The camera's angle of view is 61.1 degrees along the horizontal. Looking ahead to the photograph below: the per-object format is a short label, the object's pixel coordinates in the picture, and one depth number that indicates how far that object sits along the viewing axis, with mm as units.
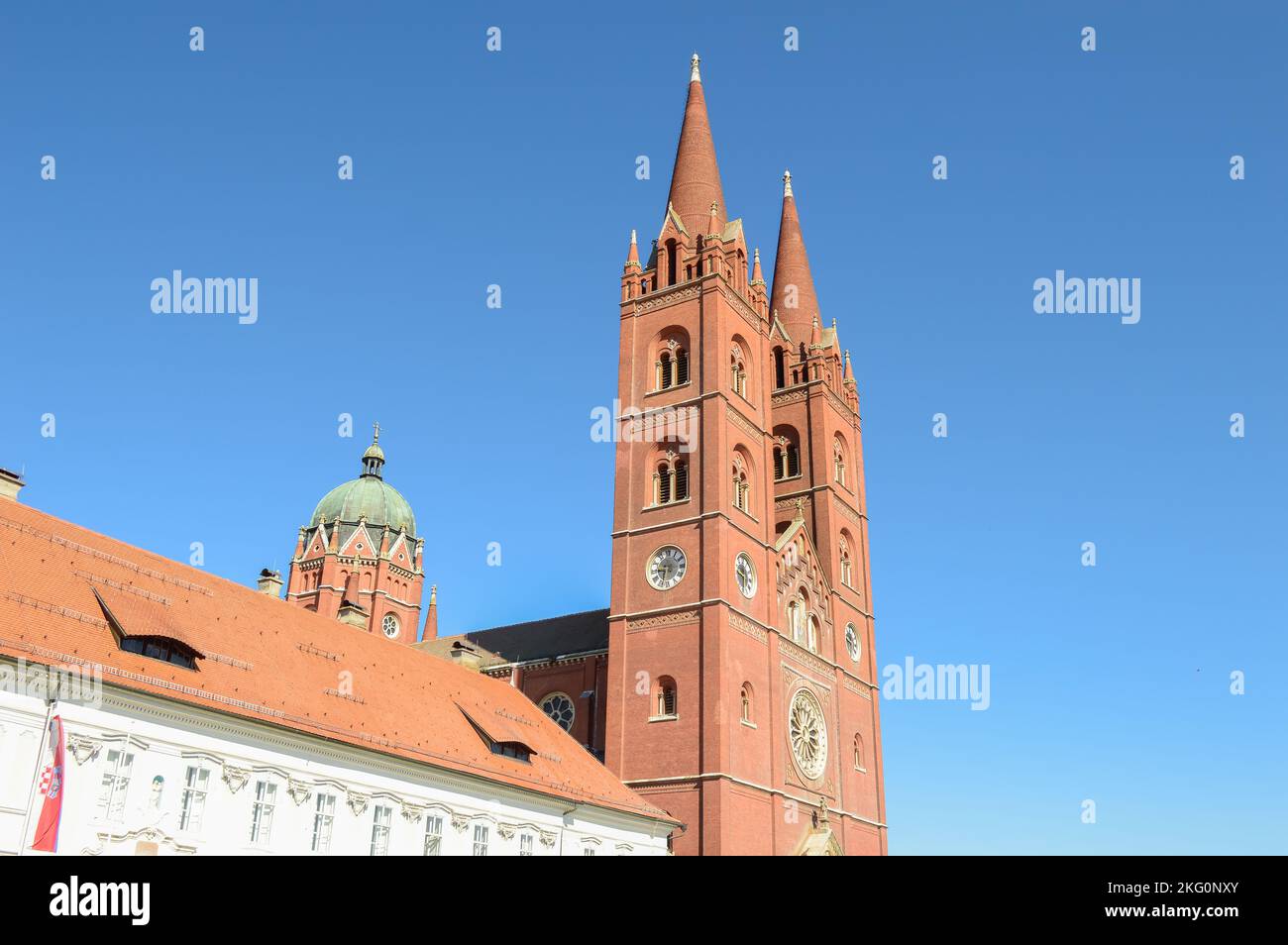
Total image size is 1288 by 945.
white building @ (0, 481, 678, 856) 24562
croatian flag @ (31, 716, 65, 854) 23016
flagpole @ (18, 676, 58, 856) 22875
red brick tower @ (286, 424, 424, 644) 79188
